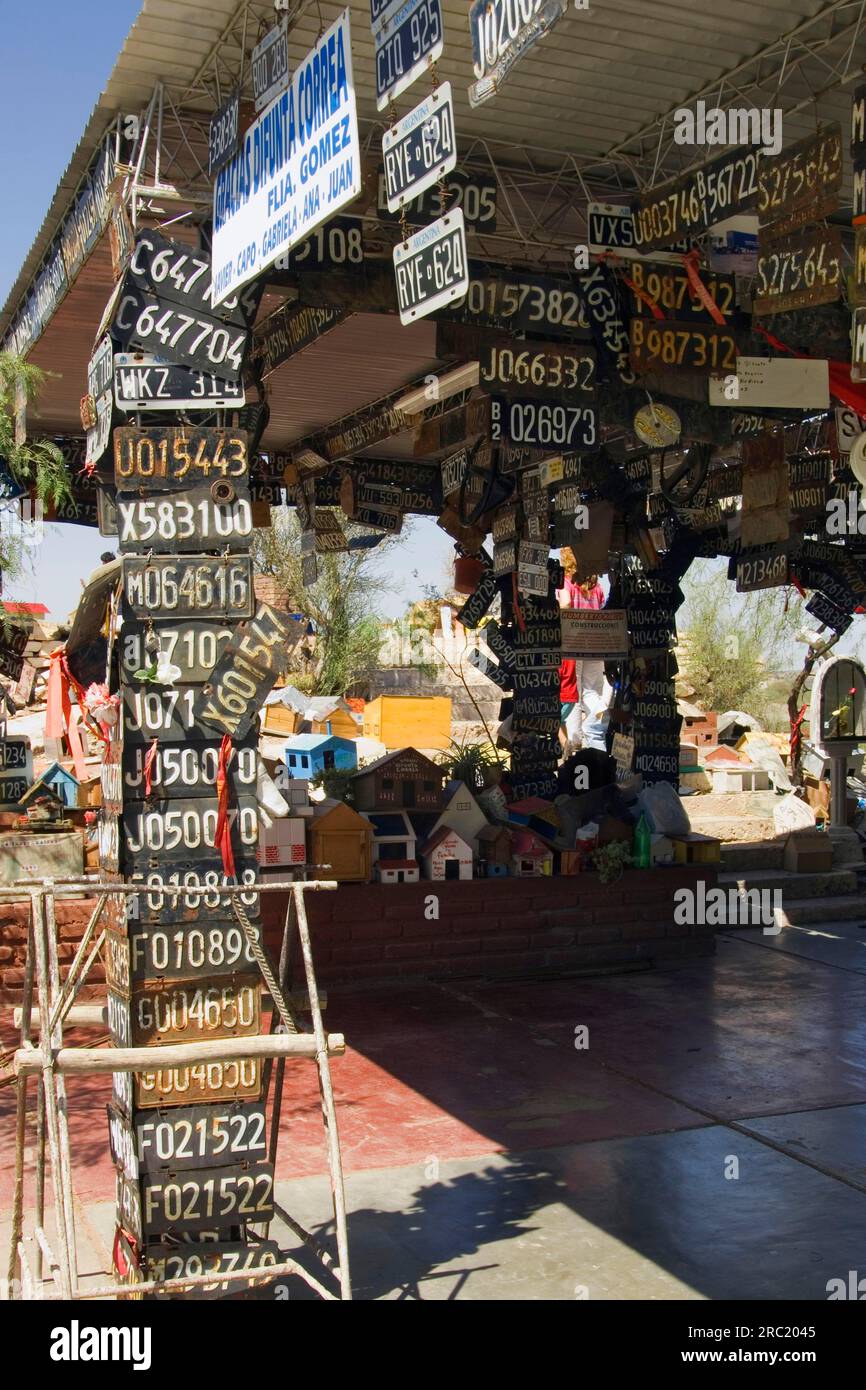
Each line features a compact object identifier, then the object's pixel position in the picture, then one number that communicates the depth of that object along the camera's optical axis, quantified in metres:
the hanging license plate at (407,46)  4.94
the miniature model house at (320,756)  12.64
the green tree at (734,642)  32.38
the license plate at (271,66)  5.81
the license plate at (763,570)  12.70
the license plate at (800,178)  6.56
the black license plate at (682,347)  8.18
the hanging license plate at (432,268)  5.41
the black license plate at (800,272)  6.91
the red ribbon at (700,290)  8.24
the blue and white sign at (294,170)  5.05
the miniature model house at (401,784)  11.28
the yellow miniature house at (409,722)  25.17
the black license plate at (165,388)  5.29
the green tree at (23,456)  10.15
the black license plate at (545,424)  8.69
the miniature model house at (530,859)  11.48
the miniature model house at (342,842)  10.70
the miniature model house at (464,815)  11.55
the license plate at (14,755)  12.30
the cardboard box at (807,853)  14.40
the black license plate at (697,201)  7.01
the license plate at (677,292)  8.22
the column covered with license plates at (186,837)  5.02
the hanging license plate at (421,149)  4.99
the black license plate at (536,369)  8.08
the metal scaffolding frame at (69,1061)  4.27
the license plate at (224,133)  6.26
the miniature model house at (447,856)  11.12
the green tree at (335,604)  30.84
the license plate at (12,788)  12.20
